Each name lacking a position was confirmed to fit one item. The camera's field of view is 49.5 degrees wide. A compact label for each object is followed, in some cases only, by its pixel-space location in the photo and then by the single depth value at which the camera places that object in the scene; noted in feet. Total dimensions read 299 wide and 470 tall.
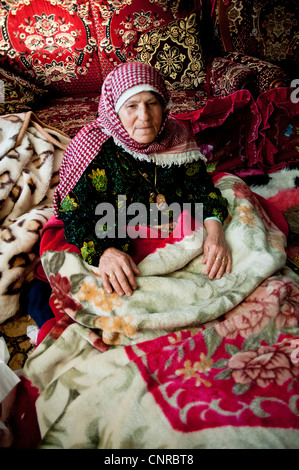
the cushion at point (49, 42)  7.52
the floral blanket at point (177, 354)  2.48
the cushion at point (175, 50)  7.41
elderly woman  3.53
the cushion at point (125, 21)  7.75
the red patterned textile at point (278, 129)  6.28
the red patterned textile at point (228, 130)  6.21
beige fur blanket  4.23
